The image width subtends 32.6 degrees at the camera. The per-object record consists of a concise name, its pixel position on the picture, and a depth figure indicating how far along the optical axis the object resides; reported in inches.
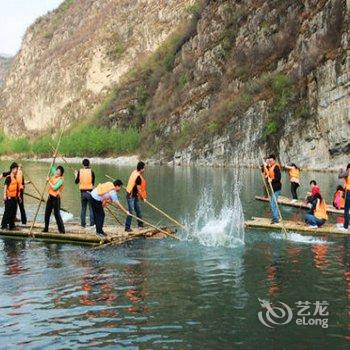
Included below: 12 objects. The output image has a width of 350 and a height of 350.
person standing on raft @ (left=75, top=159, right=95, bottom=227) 812.6
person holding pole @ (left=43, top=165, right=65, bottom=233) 755.4
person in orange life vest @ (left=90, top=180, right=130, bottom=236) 722.8
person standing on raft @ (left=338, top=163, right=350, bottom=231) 789.9
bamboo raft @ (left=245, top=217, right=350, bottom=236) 792.3
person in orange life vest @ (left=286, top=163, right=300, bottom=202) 1164.5
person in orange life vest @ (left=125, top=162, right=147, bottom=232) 808.6
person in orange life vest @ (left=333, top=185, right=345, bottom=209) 1017.8
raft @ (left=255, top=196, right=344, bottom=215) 1011.1
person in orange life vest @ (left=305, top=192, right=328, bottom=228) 819.4
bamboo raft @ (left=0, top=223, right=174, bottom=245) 731.4
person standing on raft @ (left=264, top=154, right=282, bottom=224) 887.7
